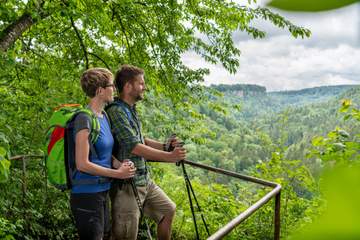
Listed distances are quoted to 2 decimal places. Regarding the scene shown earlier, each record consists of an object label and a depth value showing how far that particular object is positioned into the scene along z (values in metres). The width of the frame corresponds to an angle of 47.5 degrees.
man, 2.11
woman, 1.87
